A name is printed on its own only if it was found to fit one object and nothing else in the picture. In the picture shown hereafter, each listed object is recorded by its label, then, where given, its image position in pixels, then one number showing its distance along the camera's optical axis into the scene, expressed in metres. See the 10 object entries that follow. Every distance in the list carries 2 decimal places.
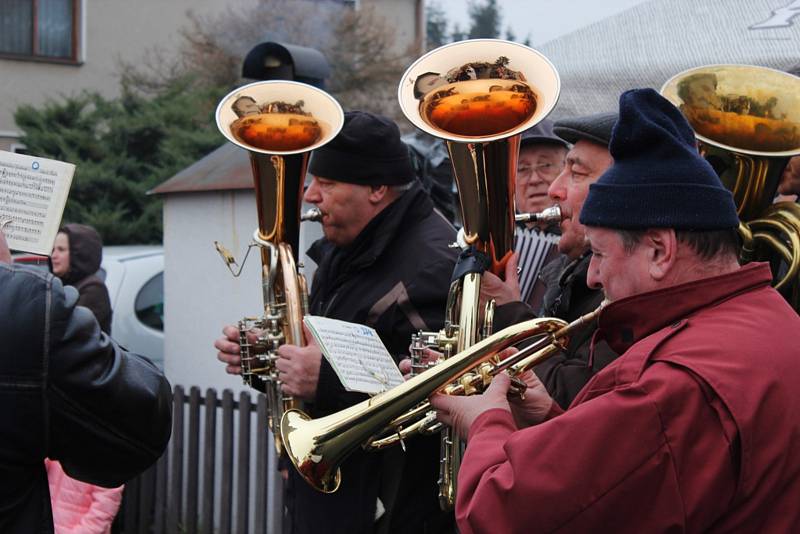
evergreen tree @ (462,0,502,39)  39.75
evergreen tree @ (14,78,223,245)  14.30
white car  7.62
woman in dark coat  6.36
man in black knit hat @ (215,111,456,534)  3.41
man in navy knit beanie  1.88
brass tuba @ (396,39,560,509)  2.91
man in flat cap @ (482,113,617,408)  2.91
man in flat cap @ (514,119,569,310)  4.20
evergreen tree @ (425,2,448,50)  35.16
